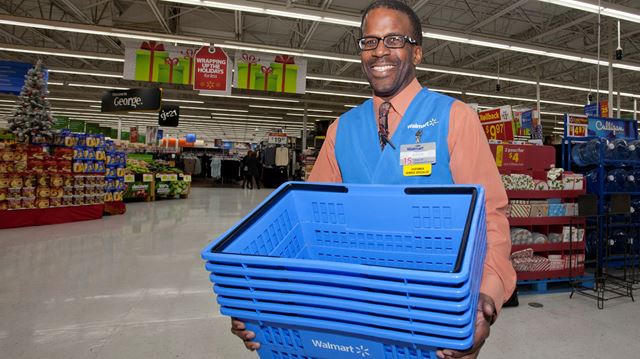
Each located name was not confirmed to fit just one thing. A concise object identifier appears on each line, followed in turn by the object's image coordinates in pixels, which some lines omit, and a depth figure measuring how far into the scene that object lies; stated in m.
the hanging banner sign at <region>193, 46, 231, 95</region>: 9.73
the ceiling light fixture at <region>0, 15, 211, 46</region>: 9.55
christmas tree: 7.11
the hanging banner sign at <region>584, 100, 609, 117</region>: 10.86
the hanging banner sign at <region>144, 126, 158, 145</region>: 19.00
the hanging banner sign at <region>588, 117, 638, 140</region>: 5.39
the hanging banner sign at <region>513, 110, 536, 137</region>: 5.95
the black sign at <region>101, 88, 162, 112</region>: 11.45
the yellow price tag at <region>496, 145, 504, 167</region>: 4.27
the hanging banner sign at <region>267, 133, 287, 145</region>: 18.08
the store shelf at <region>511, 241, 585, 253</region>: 4.15
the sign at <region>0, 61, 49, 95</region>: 11.57
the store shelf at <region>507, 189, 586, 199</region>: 4.13
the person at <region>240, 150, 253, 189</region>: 18.86
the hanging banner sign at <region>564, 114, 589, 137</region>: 5.34
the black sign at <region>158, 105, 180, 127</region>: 14.30
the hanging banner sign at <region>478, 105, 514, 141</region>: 4.92
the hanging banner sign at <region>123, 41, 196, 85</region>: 9.82
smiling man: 0.99
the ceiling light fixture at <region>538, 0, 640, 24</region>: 7.07
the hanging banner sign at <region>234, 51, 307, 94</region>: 10.45
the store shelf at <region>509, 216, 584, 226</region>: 4.13
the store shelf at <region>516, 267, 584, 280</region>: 4.12
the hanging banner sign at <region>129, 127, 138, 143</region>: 20.58
